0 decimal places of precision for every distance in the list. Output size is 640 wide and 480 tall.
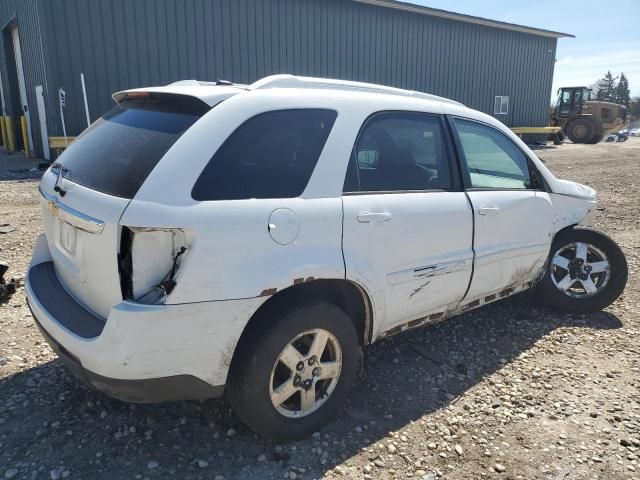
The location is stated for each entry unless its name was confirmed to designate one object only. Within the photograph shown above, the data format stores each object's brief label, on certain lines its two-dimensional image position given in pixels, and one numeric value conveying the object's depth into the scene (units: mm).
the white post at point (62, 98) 11500
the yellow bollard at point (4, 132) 17358
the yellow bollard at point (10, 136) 16641
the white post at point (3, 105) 18031
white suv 2145
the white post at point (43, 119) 13034
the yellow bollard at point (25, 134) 14922
